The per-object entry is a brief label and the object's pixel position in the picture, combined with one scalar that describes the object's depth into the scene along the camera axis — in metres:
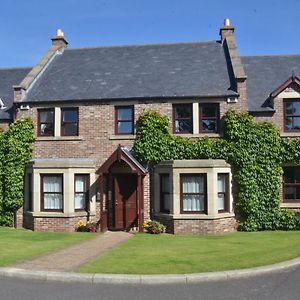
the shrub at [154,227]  18.00
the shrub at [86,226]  18.56
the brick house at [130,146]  18.52
